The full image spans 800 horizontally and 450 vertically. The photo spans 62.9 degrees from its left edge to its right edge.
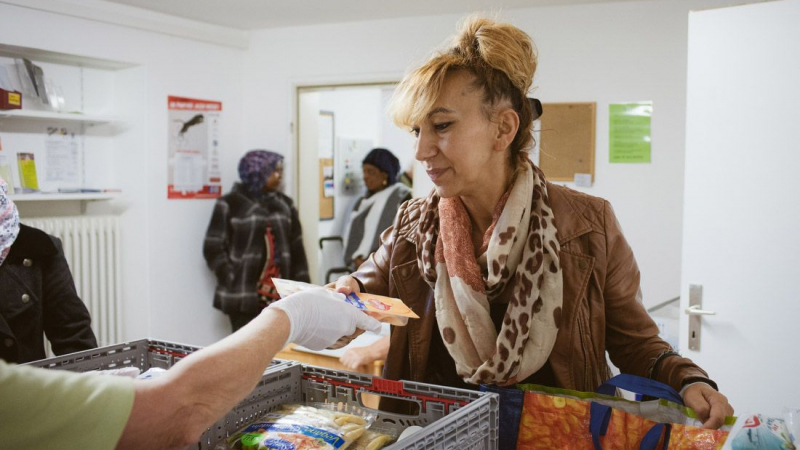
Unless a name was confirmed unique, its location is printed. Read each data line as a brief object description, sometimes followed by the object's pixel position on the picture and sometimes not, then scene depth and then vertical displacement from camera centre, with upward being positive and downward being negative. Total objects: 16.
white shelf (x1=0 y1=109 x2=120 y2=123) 3.58 +0.39
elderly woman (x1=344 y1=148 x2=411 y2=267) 5.12 -0.14
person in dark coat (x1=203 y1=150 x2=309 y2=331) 4.61 -0.39
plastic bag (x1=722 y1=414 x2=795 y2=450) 0.98 -0.37
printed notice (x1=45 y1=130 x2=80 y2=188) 4.07 +0.15
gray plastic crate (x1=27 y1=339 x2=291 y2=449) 1.31 -0.36
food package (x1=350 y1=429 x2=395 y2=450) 1.09 -0.43
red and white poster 4.57 +0.26
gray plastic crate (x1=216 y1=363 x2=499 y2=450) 0.98 -0.37
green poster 3.86 +0.34
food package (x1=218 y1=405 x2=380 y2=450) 1.04 -0.40
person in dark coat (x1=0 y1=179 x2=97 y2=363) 1.95 -0.35
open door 2.26 -0.04
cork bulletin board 3.99 +0.31
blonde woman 1.45 -0.16
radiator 3.98 -0.50
